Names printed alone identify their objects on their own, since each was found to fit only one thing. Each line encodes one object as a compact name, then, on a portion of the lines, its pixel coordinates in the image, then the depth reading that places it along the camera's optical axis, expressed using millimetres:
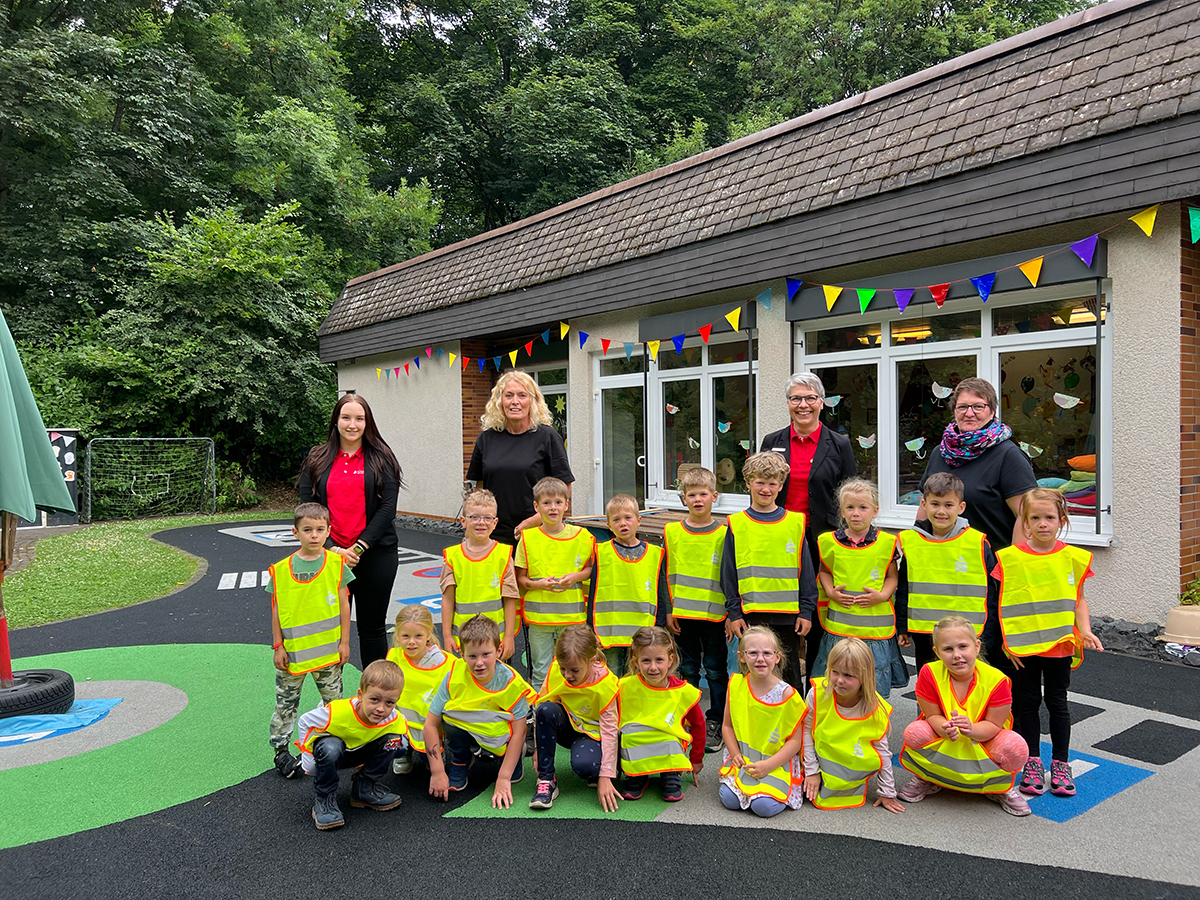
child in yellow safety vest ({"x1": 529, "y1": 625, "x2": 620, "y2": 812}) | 3273
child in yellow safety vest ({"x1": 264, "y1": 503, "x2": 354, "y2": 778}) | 3562
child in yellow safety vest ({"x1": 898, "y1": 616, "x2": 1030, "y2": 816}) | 3041
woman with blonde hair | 4113
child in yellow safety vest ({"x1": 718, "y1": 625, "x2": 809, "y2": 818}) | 3163
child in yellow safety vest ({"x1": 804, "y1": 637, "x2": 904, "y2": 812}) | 3123
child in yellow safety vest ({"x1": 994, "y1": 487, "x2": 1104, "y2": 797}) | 3186
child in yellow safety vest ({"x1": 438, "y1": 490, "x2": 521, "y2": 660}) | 3701
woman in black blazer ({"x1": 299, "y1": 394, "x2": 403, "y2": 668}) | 3977
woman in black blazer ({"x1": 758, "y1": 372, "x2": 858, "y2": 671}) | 3887
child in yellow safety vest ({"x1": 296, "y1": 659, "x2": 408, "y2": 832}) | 3055
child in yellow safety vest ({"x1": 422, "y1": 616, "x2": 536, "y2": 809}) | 3275
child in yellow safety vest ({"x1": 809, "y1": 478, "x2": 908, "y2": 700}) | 3568
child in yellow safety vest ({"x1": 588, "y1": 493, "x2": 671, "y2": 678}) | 3768
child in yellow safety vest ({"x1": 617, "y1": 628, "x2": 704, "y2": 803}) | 3260
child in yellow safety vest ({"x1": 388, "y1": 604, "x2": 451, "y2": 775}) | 3518
